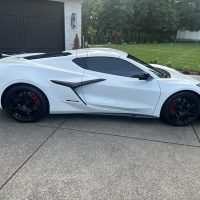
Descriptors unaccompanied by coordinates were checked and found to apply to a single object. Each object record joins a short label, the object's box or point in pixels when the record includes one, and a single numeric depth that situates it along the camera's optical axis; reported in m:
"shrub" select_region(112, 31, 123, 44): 24.98
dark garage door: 9.77
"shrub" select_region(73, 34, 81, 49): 12.75
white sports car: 4.33
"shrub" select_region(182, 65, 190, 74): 9.06
